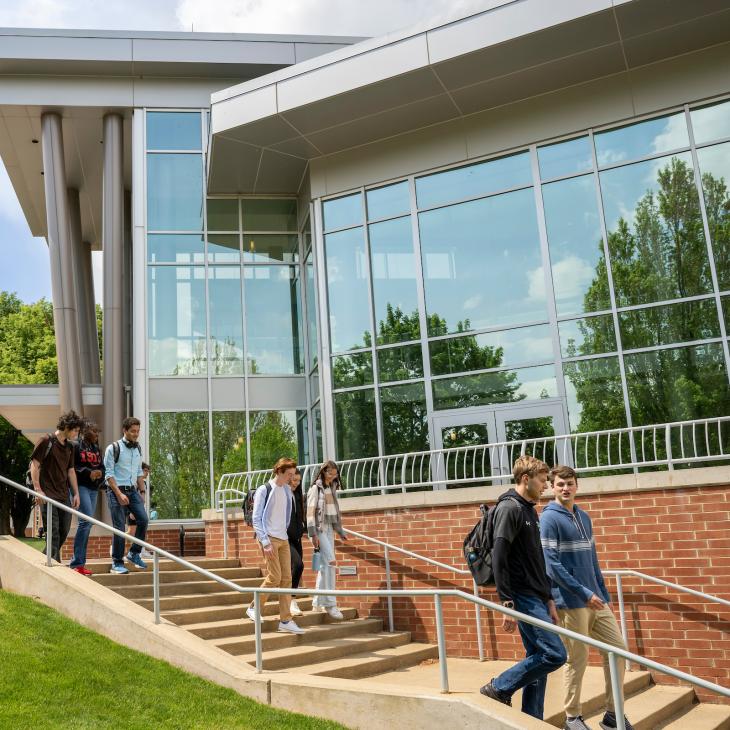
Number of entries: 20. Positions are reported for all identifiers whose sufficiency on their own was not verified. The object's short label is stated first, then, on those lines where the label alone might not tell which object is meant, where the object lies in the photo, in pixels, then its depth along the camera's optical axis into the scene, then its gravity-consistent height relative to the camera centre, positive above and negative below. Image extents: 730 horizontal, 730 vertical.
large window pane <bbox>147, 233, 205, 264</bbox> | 18.86 +5.51
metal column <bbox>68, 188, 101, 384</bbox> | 22.73 +5.92
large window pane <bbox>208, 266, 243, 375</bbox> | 18.69 +3.80
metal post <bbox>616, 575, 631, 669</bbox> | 8.45 -1.46
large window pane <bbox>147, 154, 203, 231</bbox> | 19.12 +6.90
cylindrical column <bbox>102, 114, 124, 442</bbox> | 18.48 +5.23
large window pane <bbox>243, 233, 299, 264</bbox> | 19.48 +5.59
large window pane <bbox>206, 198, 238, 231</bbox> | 19.38 +6.39
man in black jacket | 5.58 -0.75
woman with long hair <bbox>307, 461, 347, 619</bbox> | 9.72 -0.45
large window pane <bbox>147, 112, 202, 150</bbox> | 19.58 +8.46
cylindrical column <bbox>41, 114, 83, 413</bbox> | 18.48 +5.41
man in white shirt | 8.23 -0.40
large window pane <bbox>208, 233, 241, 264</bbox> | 19.16 +5.53
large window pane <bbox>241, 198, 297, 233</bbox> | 19.70 +6.42
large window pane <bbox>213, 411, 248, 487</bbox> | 18.11 +1.07
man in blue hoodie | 5.83 -0.81
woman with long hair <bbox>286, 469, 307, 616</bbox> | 9.91 -0.55
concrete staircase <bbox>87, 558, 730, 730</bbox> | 7.14 -1.65
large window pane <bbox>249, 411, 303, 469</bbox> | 18.44 +1.14
